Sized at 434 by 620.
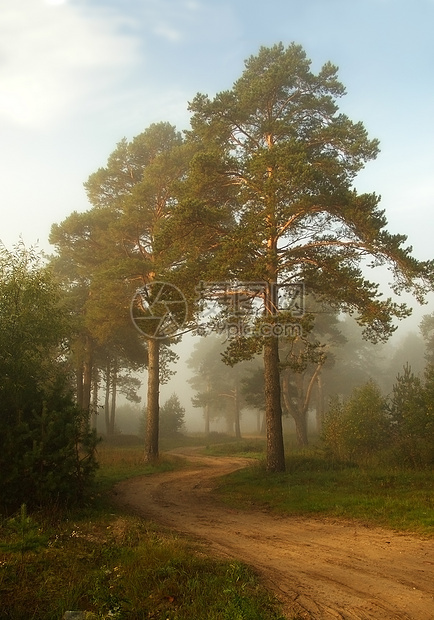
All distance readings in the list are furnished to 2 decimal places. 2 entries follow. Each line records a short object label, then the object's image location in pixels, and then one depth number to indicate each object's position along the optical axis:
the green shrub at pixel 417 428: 16.97
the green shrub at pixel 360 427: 21.08
